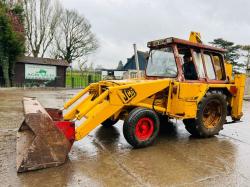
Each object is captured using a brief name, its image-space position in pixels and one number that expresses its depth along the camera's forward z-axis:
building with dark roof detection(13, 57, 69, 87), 22.81
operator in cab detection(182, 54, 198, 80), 6.08
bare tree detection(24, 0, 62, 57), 35.50
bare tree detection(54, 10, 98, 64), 40.16
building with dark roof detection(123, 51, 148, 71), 35.12
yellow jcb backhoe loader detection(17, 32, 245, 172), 4.11
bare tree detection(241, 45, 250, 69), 27.74
